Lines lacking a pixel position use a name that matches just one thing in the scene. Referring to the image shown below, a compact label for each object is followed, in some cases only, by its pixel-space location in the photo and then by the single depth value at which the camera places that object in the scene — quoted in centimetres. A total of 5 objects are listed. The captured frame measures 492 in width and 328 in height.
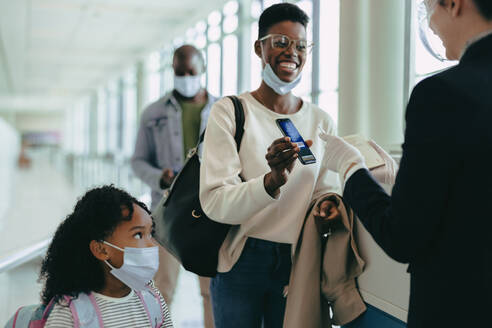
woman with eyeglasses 139
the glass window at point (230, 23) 674
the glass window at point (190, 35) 850
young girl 143
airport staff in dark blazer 81
